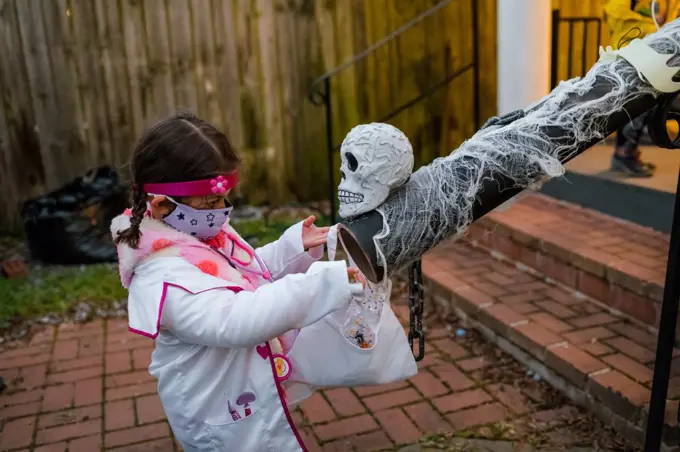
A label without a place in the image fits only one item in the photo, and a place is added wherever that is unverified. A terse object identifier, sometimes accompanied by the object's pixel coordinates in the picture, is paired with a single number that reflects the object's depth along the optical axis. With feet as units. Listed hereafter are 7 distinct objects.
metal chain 4.64
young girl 4.90
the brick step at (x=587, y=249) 10.03
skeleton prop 4.09
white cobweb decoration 4.07
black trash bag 15.94
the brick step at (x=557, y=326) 8.52
